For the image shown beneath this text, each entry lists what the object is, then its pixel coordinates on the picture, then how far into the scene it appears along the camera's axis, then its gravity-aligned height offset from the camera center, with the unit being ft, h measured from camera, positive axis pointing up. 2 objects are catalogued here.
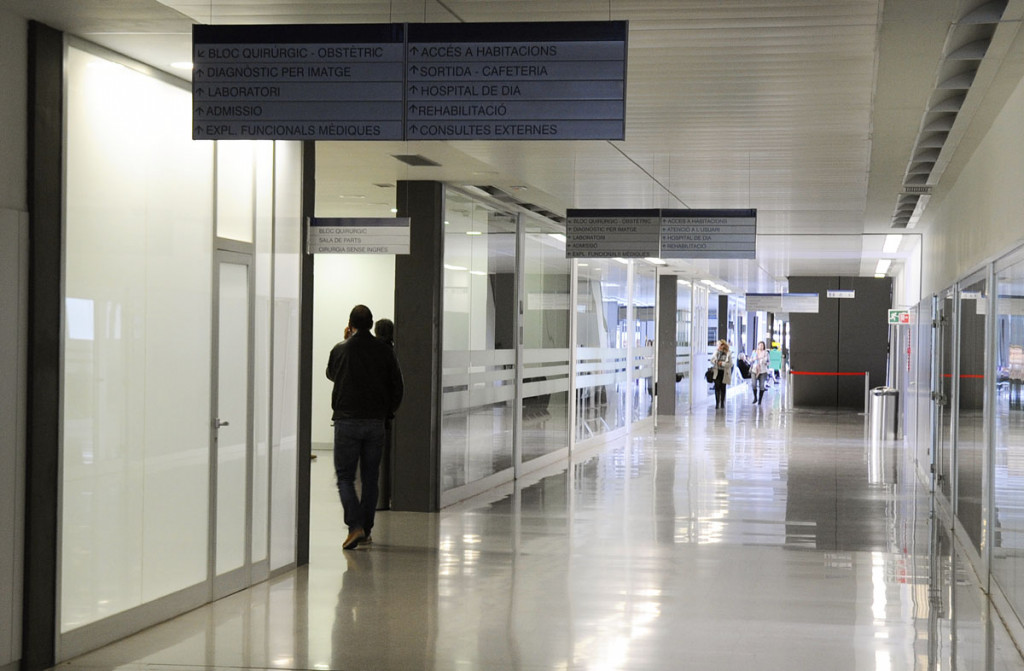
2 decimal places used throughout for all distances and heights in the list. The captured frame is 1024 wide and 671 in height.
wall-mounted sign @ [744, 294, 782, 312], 93.04 +3.25
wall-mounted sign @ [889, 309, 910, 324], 65.05 +1.62
